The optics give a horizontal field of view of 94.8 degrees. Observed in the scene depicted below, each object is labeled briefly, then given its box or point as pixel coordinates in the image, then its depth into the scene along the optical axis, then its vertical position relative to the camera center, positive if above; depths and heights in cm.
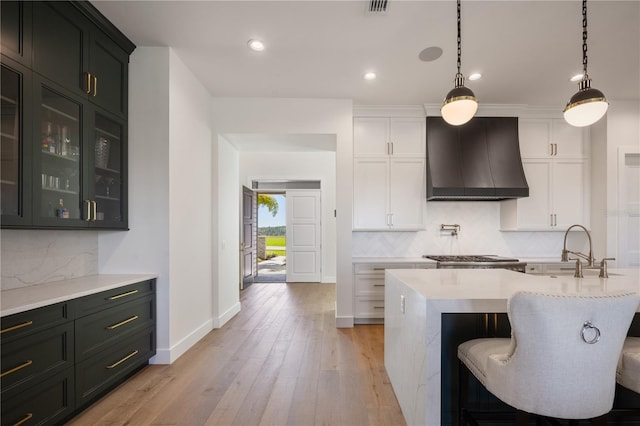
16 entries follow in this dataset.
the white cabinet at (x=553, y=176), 397 +50
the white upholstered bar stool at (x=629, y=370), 129 -70
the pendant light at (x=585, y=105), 180 +67
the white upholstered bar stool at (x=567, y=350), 109 -52
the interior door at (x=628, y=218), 383 -6
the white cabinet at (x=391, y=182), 398 +42
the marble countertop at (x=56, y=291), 156 -51
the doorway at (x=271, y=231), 1073 -70
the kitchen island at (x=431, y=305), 140 -47
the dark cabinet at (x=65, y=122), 172 +64
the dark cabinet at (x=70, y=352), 150 -87
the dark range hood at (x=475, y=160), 376 +70
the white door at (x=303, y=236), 669 -52
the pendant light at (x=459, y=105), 186 +70
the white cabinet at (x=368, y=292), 381 -102
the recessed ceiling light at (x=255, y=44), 264 +154
